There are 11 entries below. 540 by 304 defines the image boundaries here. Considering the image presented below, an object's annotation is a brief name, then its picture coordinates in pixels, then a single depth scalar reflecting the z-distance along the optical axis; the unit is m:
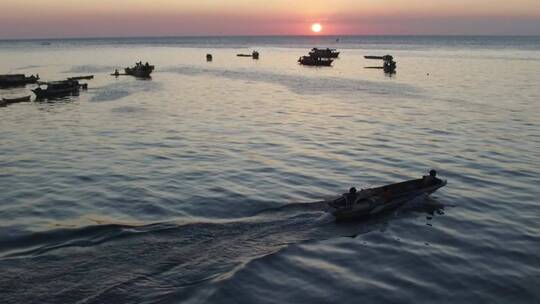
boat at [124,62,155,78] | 96.62
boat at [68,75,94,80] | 85.31
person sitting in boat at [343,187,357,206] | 21.98
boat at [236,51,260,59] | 155.74
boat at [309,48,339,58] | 130.75
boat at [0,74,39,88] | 78.12
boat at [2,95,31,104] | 59.47
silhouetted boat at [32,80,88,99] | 64.19
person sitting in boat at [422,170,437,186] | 25.02
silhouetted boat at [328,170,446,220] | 21.97
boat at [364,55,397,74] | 105.44
